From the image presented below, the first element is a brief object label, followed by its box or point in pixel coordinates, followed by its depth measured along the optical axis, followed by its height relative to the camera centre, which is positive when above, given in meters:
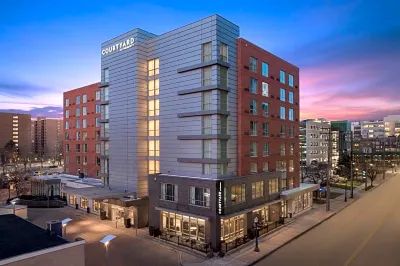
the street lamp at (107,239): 21.95 -8.07
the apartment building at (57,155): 173.44 -11.57
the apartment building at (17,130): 181.50 +4.29
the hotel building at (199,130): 28.09 +0.70
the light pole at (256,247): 24.40 -9.75
